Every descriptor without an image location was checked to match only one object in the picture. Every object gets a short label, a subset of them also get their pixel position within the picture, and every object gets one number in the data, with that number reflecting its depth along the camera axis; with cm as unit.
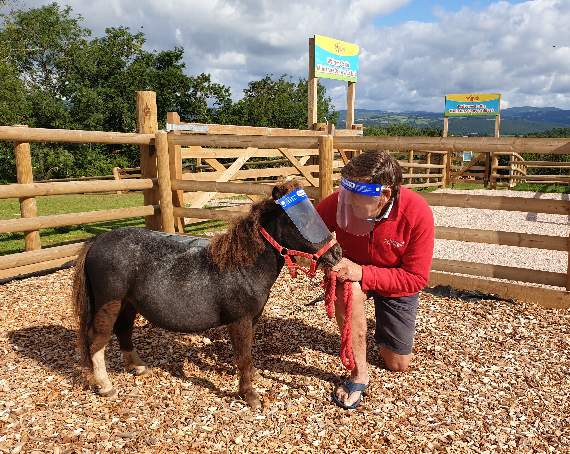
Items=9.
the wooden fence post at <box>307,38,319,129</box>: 1113
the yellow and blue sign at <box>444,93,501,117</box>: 2111
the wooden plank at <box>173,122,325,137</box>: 680
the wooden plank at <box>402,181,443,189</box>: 1736
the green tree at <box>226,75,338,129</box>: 3731
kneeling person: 292
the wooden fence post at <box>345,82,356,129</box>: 1301
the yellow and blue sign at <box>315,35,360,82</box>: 1132
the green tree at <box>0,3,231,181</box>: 2753
